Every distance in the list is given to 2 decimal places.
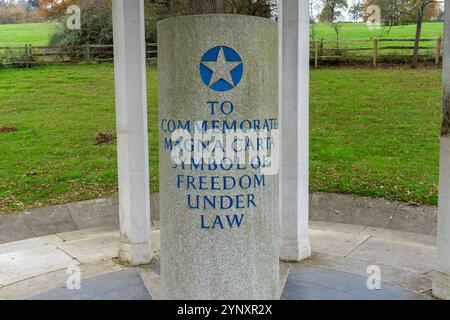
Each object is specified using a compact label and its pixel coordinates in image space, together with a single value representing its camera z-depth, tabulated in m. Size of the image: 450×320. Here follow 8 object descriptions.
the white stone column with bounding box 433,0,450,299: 6.33
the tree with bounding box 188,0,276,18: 21.97
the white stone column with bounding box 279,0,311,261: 7.86
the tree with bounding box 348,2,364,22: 36.22
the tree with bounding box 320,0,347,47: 35.82
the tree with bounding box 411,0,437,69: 25.84
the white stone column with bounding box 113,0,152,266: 7.82
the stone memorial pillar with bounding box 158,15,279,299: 4.89
